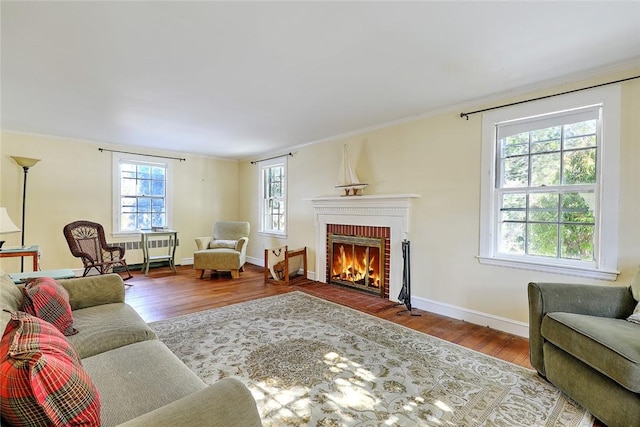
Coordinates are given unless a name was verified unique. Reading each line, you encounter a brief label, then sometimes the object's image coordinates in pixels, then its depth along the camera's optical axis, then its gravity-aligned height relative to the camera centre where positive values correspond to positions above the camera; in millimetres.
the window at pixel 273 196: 5728 +288
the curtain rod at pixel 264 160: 5484 +1023
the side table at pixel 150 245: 5297 -672
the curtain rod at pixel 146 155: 5133 +994
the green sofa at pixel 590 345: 1481 -719
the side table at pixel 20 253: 3462 -530
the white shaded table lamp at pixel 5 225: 2582 -158
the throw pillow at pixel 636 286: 1983 -468
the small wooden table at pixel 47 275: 2400 -575
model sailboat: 4230 +451
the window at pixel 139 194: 5352 +276
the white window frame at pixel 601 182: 2361 +263
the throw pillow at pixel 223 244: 5426 -621
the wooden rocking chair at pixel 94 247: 4373 -602
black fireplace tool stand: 3502 -770
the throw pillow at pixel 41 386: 744 -464
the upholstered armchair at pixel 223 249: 4992 -687
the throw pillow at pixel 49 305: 1567 -524
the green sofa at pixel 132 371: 870 -703
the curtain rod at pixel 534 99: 2360 +1049
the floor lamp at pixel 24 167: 4137 +575
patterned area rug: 1694 -1126
